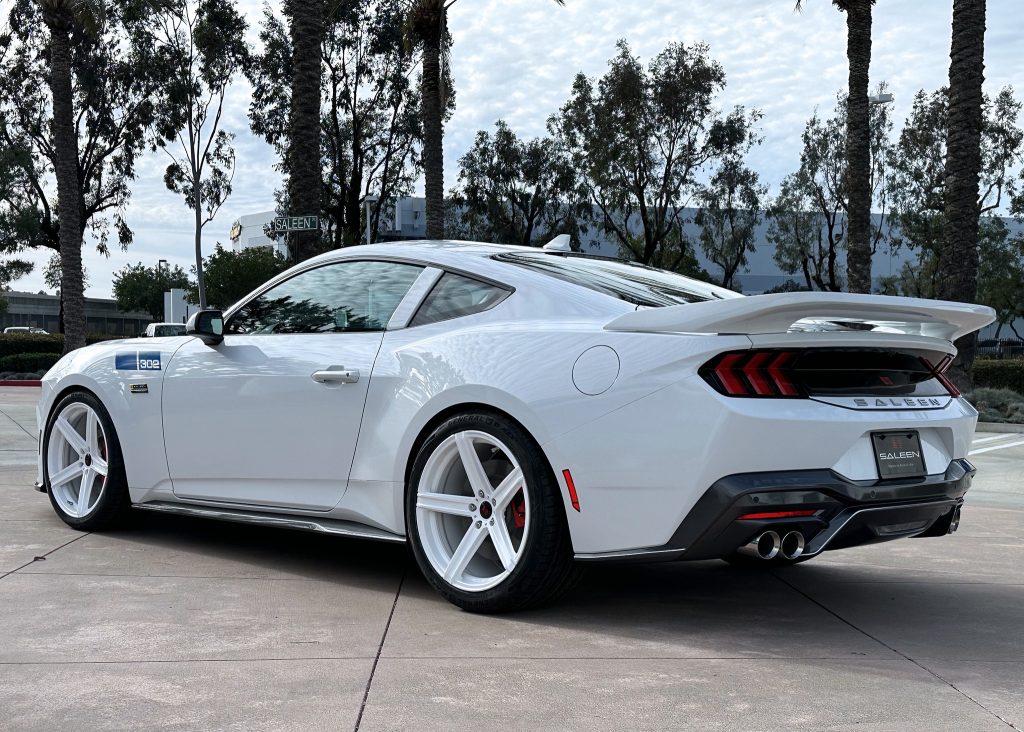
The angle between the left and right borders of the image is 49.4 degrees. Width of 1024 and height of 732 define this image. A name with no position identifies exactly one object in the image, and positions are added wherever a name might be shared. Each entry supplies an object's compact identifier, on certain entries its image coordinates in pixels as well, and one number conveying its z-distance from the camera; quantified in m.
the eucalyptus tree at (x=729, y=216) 44.16
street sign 11.78
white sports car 3.72
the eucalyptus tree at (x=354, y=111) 40.22
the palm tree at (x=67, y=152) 24.47
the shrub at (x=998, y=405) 19.24
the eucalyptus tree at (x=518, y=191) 45.72
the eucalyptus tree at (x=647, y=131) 41.03
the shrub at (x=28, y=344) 32.25
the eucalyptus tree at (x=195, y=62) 41.38
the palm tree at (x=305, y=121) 13.21
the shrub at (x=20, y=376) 29.79
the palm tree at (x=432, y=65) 21.27
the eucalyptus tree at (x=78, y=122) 41.25
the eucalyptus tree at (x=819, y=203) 45.59
